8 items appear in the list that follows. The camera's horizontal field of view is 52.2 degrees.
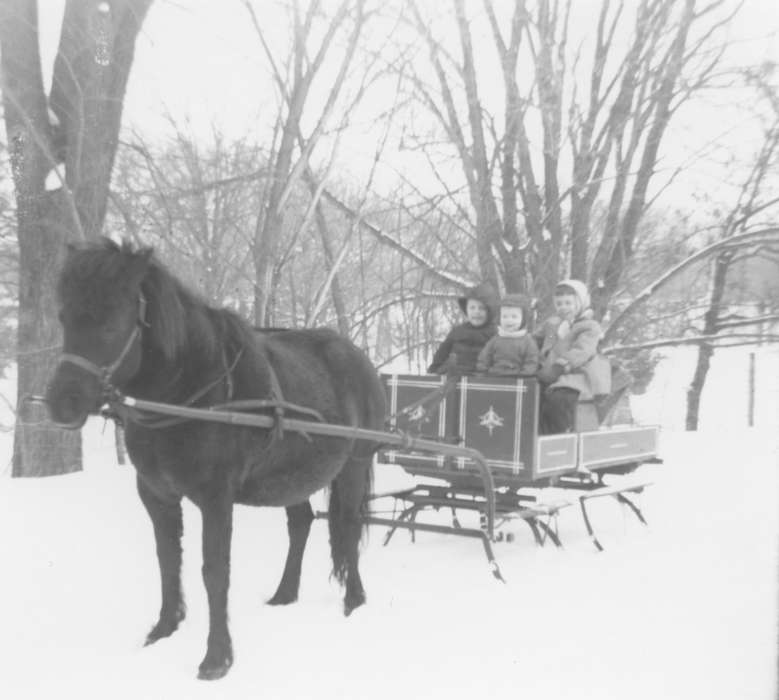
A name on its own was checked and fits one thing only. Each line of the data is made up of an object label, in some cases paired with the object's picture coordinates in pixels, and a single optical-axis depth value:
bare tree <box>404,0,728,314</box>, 9.05
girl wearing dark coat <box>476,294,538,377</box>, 5.75
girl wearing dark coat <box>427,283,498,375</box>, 6.14
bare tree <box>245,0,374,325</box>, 6.98
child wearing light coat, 5.67
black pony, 2.74
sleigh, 5.16
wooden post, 15.69
